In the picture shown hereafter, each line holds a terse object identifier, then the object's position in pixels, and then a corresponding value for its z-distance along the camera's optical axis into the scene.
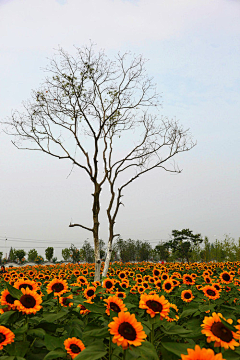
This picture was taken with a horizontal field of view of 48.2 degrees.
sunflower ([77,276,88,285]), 5.12
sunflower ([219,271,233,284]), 5.48
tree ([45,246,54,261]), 48.81
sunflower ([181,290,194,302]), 3.86
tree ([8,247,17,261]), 59.39
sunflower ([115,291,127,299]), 3.68
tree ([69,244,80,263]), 35.50
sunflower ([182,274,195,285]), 5.37
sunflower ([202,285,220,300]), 3.74
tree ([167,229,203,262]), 31.59
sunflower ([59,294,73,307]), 3.04
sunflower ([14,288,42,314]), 2.17
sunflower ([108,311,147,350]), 1.56
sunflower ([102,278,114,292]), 4.13
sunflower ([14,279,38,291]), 2.72
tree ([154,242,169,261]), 45.12
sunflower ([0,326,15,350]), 1.88
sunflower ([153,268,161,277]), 7.44
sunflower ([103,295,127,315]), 2.22
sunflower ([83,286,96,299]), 3.58
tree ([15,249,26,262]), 58.72
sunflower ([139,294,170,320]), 2.07
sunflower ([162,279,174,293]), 4.47
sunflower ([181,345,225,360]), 1.28
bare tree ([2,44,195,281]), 9.84
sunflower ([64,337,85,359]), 1.99
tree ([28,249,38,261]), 60.62
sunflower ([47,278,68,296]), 3.13
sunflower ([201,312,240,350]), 1.71
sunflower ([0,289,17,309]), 2.34
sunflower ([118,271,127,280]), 6.99
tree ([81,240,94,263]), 48.34
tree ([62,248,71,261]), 57.59
